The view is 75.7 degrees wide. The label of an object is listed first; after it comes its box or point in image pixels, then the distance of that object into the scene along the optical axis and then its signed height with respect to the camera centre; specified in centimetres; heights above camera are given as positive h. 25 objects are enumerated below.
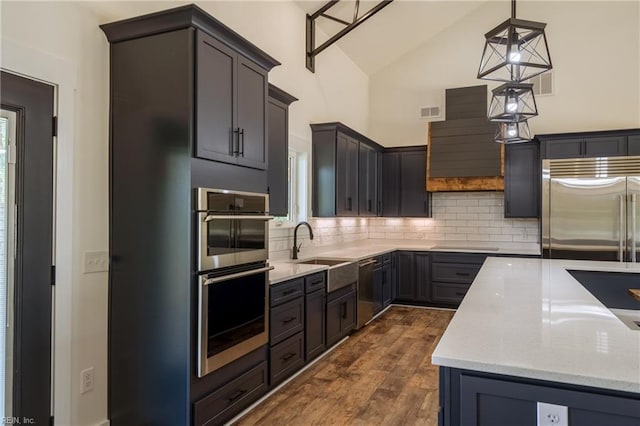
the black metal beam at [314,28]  490 +227
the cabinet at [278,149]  363 +61
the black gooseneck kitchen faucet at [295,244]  444 -30
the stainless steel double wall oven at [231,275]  230 -36
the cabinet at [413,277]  591 -89
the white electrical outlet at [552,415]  121 -59
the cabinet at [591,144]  502 +91
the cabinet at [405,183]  632 +52
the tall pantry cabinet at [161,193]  225 +13
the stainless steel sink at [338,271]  390 -55
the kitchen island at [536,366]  117 -45
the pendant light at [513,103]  252 +73
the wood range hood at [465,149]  571 +95
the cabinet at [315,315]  352 -88
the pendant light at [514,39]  213 +95
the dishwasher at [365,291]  465 -87
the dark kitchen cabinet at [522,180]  563 +50
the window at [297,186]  471 +36
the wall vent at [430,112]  646 +165
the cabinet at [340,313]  394 -98
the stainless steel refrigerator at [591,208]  486 +10
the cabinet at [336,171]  483 +56
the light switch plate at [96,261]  235 -26
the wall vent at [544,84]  588 +190
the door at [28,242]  200 -13
